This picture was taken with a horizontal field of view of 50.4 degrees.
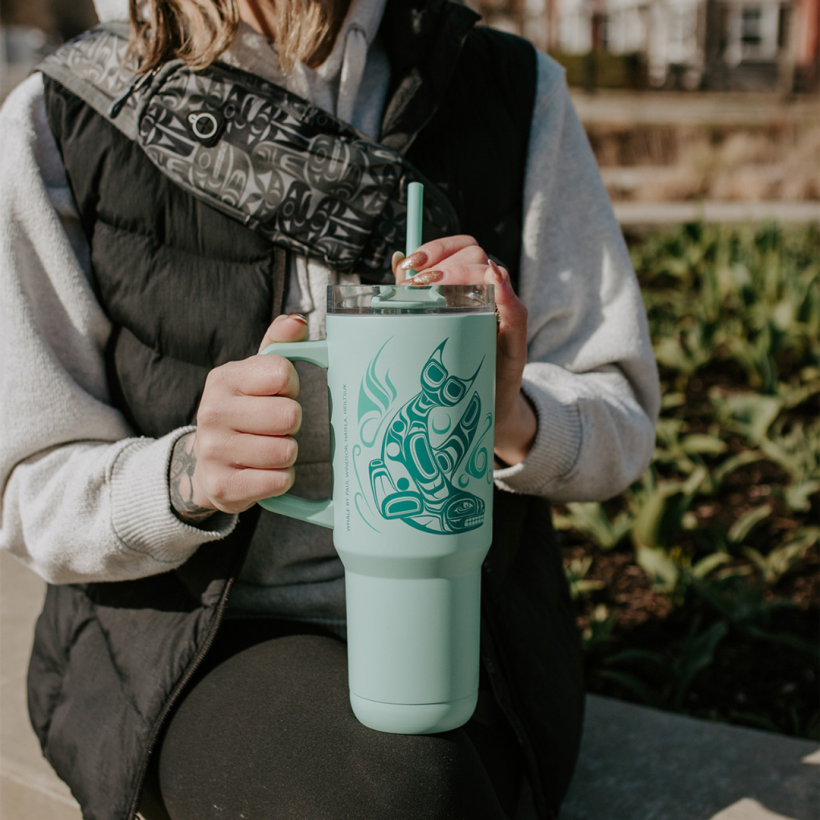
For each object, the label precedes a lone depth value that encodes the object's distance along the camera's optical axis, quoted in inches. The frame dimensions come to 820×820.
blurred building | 925.8
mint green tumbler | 30.6
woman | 42.8
